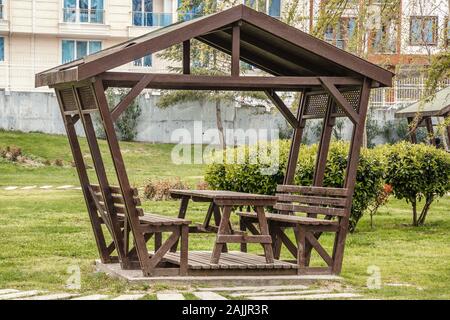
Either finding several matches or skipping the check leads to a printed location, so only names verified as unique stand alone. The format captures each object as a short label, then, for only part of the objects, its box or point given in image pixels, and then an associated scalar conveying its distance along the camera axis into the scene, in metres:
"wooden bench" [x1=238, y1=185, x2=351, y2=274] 12.67
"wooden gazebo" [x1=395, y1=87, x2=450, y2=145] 27.19
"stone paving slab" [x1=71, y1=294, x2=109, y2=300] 10.85
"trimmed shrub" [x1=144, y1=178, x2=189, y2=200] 24.20
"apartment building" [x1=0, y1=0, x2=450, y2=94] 47.66
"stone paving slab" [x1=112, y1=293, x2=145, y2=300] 10.84
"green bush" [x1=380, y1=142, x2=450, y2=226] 19.64
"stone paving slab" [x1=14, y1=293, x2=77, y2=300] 10.86
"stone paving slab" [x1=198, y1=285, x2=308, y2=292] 11.66
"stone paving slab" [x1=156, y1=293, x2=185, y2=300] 10.80
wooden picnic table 12.12
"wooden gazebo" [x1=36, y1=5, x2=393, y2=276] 11.84
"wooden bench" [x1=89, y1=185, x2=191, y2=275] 11.91
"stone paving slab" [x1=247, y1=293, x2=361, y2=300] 11.02
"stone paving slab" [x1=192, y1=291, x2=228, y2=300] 10.88
